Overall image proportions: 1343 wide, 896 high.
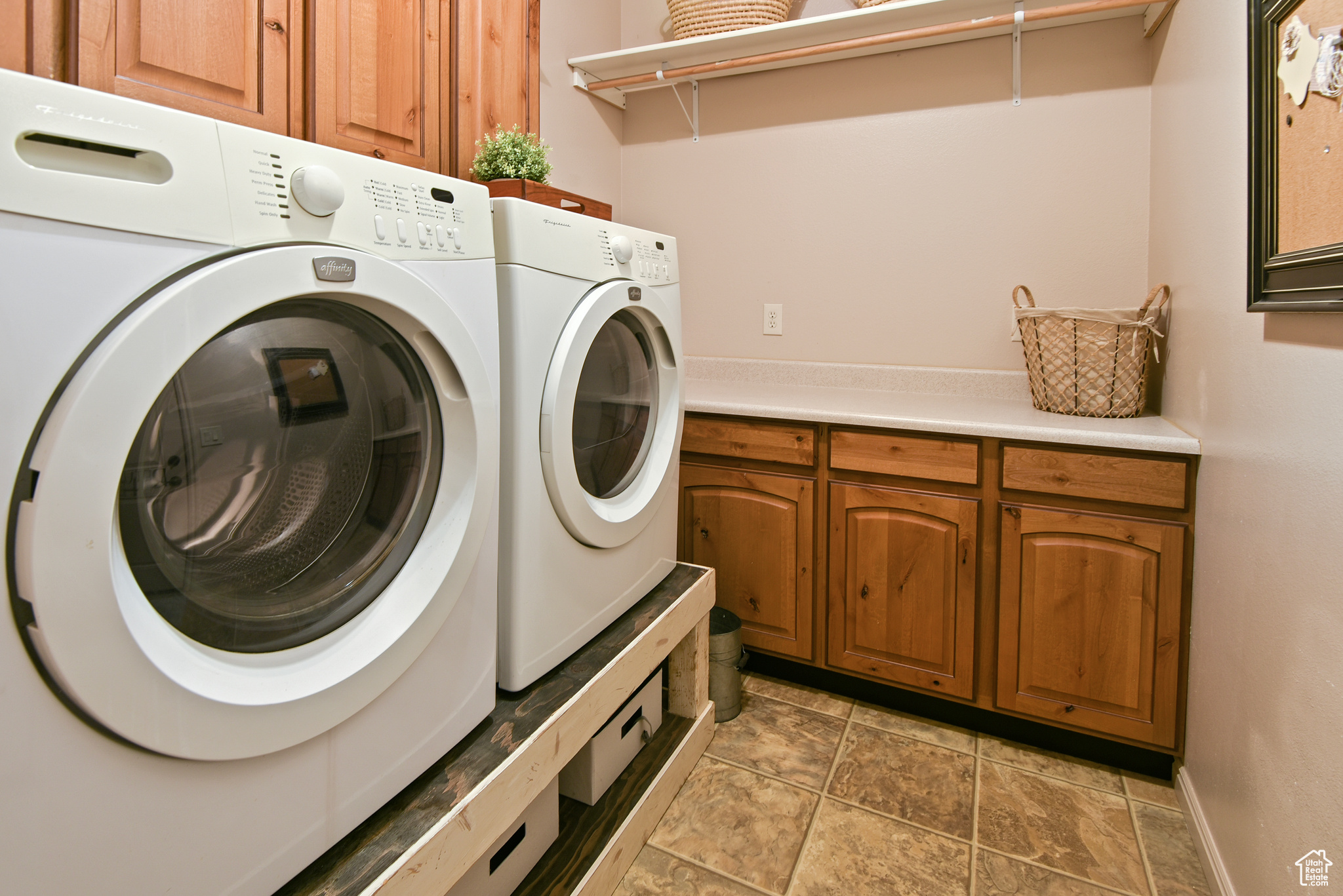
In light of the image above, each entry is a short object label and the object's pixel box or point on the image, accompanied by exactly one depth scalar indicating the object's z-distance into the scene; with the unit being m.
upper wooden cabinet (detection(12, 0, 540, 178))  0.96
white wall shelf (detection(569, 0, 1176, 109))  1.96
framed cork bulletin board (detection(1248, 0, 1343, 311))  0.91
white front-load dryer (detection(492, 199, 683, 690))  1.14
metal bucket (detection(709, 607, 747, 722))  1.90
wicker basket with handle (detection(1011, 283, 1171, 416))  1.77
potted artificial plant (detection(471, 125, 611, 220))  1.59
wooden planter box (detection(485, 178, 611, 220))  1.58
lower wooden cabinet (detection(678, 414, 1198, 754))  1.61
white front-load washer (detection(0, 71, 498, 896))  0.57
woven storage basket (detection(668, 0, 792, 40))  2.21
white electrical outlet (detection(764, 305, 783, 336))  2.55
